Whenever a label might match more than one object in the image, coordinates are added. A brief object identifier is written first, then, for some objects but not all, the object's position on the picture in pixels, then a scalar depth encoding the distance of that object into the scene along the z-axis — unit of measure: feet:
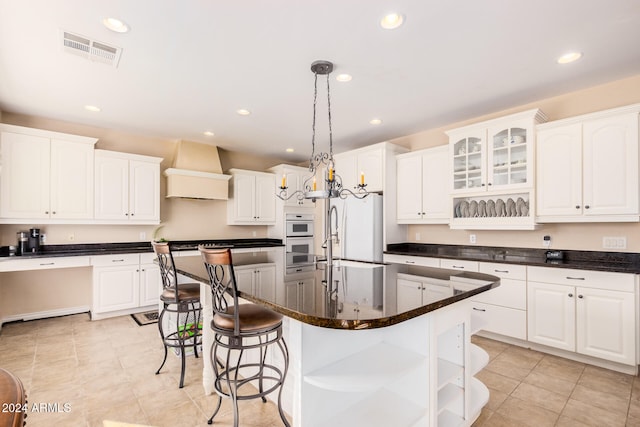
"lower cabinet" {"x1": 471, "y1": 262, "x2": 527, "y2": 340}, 10.31
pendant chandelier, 7.85
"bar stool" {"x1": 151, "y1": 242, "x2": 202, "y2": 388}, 8.04
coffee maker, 12.98
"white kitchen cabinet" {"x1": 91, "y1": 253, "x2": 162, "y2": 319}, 13.25
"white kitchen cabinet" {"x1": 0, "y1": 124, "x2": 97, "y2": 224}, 12.05
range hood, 15.99
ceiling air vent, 7.55
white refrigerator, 14.60
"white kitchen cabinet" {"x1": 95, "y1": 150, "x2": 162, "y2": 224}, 13.98
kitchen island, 4.49
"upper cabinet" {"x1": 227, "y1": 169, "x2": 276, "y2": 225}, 18.30
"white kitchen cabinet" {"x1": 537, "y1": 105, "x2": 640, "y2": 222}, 8.95
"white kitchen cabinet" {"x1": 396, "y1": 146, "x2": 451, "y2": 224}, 13.42
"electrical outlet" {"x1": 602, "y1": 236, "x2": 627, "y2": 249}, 9.75
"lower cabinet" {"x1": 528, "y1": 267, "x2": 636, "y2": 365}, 8.54
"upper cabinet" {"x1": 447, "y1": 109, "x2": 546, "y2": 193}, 10.77
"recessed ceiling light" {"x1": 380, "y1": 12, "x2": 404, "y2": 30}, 6.72
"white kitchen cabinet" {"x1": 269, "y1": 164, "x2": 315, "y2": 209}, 19.15
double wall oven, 19.36
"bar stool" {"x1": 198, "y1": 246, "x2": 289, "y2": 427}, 5.49
